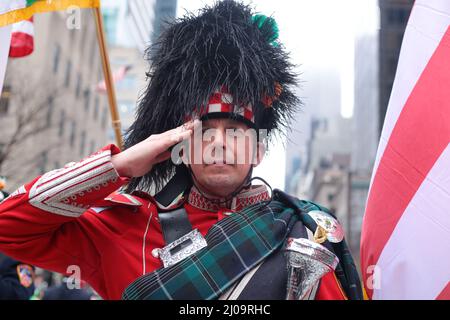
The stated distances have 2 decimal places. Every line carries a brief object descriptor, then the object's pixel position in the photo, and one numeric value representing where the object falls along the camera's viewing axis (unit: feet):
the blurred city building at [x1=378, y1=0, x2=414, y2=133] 132.57
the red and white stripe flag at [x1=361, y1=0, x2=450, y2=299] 7.35
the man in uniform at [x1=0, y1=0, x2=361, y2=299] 7.13
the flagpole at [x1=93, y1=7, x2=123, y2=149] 10.94
